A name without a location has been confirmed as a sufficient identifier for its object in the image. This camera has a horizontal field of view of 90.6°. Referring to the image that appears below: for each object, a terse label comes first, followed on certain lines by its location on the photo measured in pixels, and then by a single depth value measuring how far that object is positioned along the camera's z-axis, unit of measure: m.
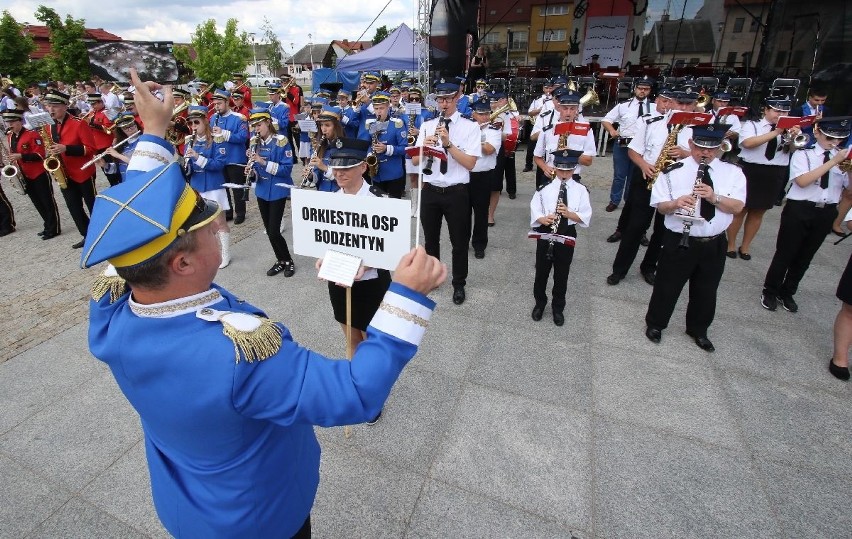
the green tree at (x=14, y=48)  24.83
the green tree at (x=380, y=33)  73.30
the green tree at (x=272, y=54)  66.12
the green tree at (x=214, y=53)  34.41
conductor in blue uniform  1.21
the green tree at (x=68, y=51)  26.08
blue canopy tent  19.83
